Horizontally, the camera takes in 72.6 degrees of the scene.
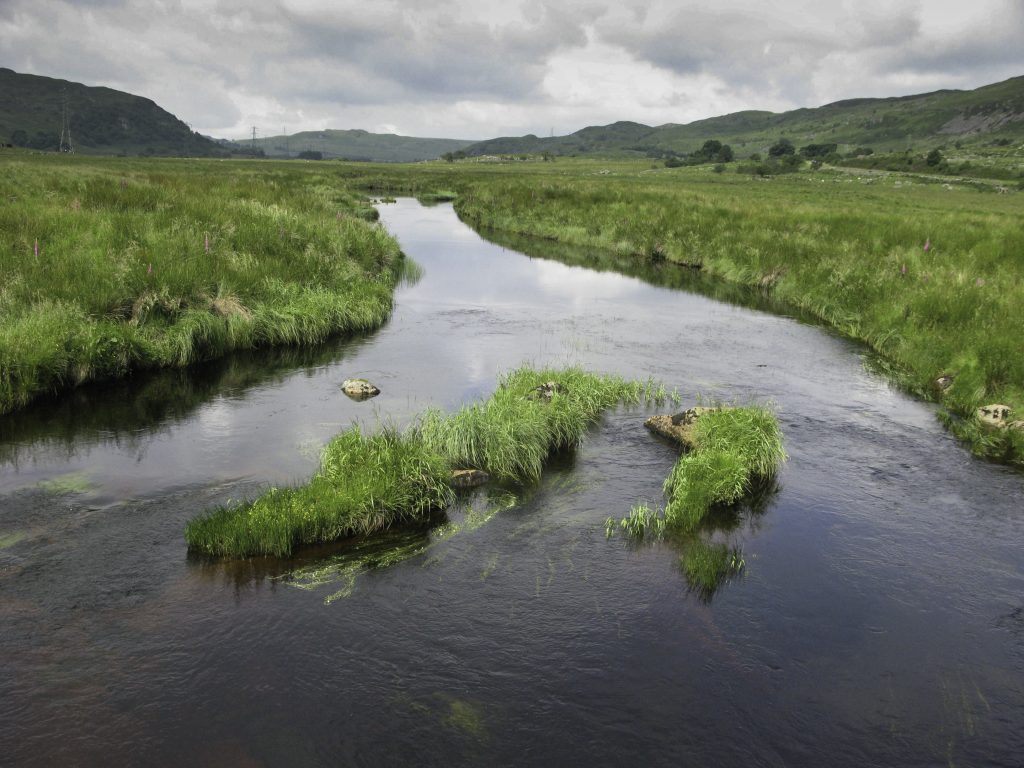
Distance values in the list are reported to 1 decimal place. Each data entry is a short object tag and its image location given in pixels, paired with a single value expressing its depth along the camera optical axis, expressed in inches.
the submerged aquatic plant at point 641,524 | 405.1
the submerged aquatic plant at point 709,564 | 364.2
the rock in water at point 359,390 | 623.1
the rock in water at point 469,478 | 462.9
